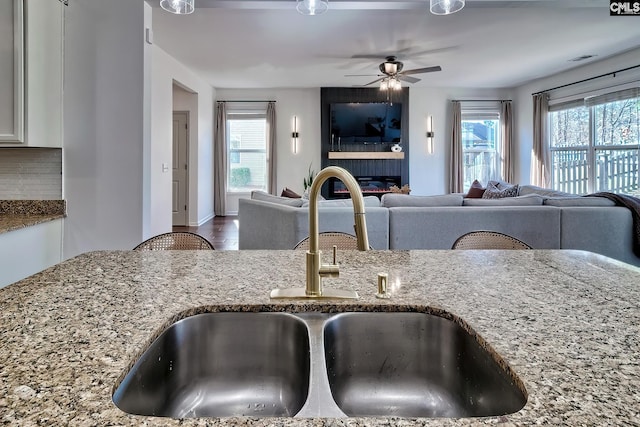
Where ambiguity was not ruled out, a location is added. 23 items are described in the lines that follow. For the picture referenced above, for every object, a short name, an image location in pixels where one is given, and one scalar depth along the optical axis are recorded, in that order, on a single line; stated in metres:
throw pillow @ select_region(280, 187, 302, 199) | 4.68
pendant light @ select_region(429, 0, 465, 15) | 2.16
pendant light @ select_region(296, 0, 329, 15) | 2.28
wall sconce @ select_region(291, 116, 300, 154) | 7.87
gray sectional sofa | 3.41
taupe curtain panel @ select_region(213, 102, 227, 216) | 7.79
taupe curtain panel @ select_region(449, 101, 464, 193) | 7.77
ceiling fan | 5.50
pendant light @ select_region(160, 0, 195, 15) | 2.11
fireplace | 7.69
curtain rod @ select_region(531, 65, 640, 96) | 5.19
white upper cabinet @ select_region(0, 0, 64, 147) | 2.19
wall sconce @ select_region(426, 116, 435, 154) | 7.87
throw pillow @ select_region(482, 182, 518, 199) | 5.24
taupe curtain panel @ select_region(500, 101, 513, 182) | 7.77
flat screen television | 7.61
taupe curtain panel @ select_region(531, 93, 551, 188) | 6.81
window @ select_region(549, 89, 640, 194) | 5.28
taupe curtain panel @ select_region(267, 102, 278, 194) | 7.78
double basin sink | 0.80
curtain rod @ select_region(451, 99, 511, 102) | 7.87
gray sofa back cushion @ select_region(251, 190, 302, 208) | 3.63
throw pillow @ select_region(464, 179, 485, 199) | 5.80
